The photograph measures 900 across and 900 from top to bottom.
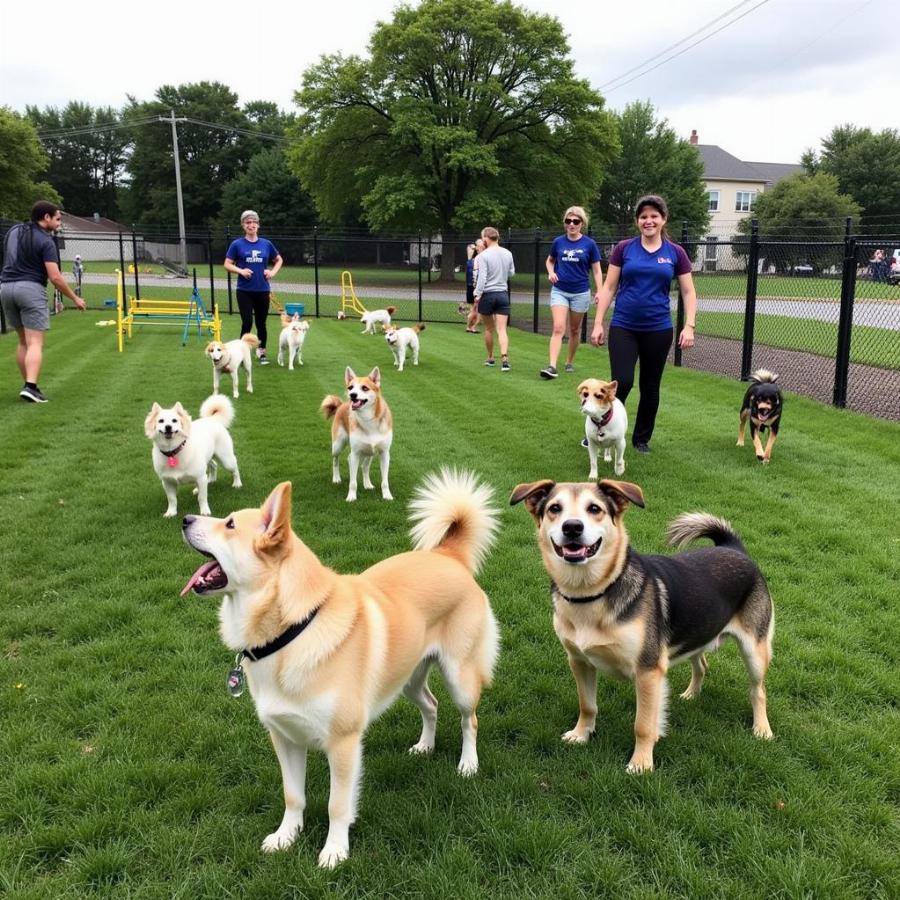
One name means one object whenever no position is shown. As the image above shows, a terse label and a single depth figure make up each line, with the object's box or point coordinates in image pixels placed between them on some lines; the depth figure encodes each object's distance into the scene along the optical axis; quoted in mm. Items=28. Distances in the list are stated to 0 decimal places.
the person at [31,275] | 8445
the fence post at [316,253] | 21422
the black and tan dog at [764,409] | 6652
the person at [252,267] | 10930
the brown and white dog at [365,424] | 5715
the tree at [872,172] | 58875
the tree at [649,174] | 54531
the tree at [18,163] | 44625
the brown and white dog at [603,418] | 6012
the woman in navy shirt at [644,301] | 6387
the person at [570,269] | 9969
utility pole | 41900
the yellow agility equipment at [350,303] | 22750
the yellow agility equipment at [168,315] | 15834
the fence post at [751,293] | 10703
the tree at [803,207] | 41094
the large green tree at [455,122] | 35938
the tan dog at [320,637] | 2029
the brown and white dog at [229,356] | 9680
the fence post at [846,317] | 8398
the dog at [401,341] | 12445
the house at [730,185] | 70125
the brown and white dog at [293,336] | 12125
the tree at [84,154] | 74750
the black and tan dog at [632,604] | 2564
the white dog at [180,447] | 5207
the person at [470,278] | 13377
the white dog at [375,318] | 17041
